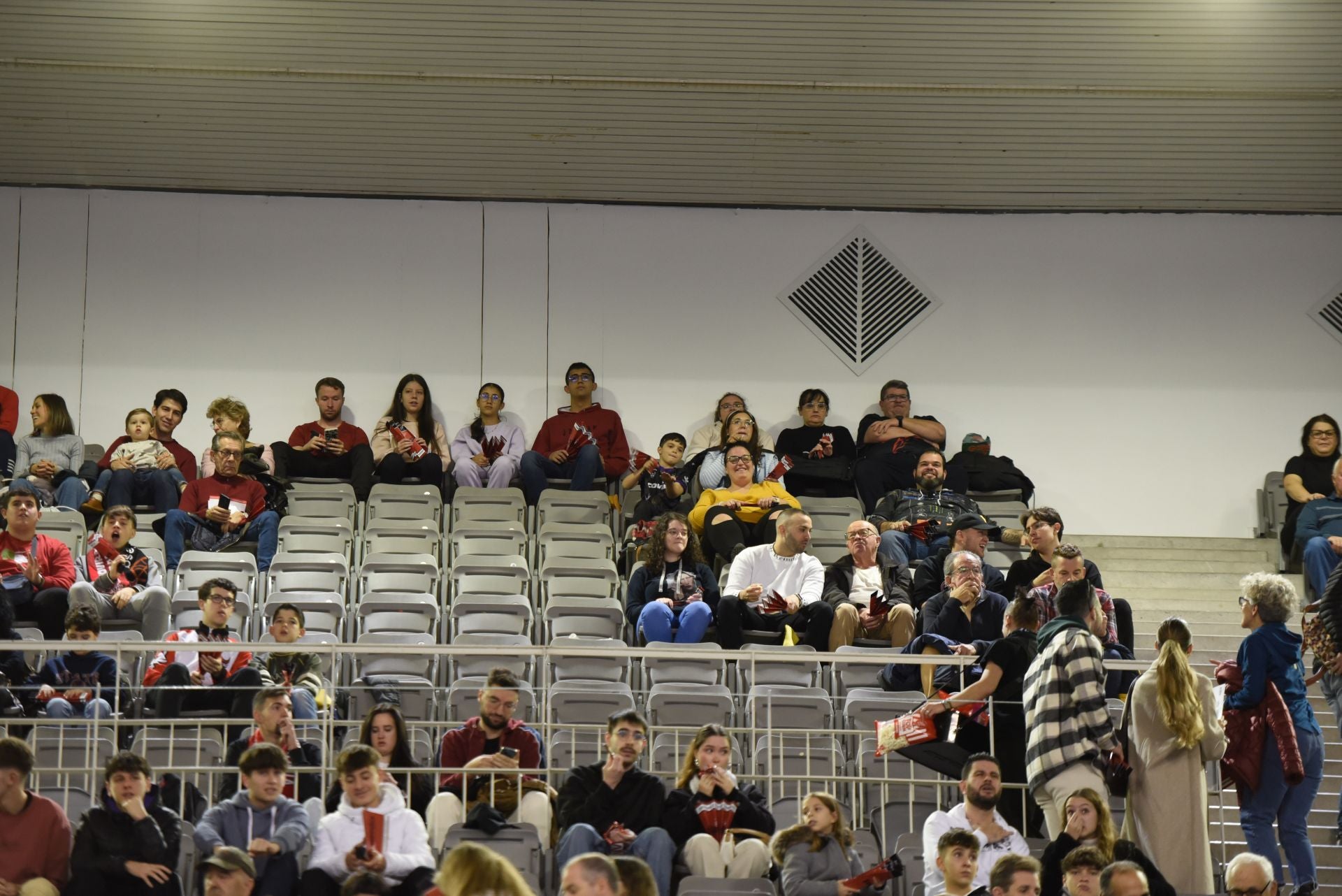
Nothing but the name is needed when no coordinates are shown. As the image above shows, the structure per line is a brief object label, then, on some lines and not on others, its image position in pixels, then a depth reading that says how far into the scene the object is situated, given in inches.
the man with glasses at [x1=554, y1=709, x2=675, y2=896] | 538.5
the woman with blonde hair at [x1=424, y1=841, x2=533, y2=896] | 376.4
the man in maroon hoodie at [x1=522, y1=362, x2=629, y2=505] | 950.5
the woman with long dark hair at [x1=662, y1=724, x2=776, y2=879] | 543.7
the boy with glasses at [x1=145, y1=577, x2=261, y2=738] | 611.9
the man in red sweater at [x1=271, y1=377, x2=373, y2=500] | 934.7
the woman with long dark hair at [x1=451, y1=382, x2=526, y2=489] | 956.6
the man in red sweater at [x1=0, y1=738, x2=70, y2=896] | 507.5
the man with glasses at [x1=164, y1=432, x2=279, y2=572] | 825.2
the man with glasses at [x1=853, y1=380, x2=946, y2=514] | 950.5
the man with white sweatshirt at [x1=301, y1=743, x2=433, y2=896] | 511.8
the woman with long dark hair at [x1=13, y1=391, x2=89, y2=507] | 882.4
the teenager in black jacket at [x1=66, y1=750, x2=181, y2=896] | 508.1
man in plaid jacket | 553.5
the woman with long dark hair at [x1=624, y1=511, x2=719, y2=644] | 735.7
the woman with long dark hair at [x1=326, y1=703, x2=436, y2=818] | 569.9
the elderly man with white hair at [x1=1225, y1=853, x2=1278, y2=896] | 516.3
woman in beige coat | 546.8
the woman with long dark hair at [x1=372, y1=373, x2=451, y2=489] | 939.6
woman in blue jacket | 573.5
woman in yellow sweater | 827.6
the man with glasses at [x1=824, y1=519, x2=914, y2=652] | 724.1
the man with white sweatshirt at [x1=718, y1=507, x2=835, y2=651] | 735.7
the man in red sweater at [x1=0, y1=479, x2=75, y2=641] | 712.6
